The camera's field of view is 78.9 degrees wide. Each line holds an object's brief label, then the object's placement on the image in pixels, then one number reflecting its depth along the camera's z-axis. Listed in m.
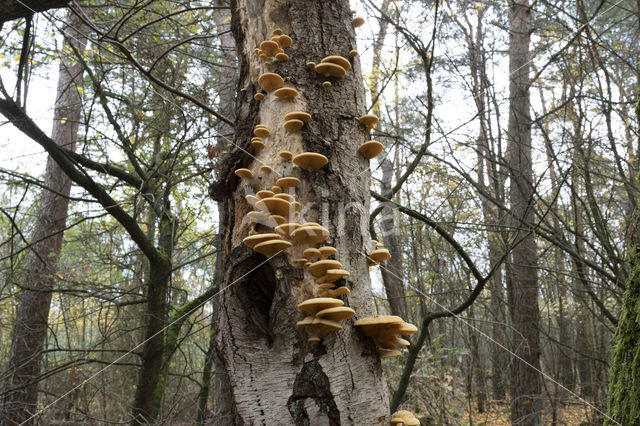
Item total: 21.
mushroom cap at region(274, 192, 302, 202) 1.59
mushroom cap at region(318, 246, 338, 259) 1.52
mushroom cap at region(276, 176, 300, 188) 1.66
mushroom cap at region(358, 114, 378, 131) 1.88
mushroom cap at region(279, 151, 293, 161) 1.72
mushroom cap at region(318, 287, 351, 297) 1.49
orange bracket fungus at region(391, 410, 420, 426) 1.51
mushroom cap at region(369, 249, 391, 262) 1.69
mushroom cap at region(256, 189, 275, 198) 1.63
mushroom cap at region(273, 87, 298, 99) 1.83
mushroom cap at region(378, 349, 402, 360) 1.56
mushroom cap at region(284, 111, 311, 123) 1.75
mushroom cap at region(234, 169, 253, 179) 1.77
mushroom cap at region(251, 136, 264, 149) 1.81
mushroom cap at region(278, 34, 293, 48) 1.92
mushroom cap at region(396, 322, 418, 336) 1.50
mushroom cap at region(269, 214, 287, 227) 1.60
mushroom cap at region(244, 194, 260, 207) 1.69
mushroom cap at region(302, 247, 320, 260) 1.53
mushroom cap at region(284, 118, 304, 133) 1.75
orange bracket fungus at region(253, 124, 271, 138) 1.80
